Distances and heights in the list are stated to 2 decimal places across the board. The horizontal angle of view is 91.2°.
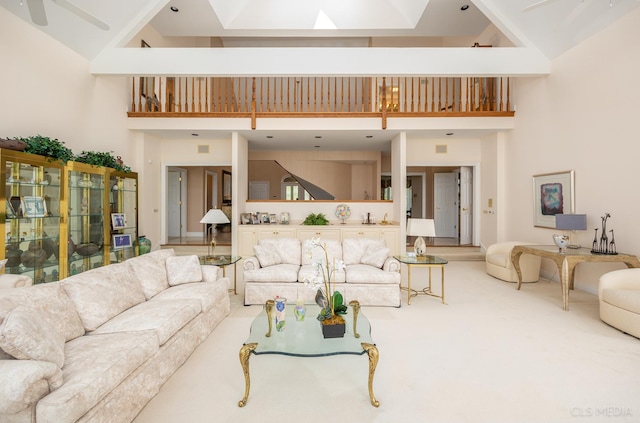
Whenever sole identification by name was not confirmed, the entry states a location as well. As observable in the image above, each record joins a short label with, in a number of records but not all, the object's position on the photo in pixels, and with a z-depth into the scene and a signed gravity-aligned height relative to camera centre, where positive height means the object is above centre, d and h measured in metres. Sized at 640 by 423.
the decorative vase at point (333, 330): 2.25 -0.85
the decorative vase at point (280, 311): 2.50 -0.80
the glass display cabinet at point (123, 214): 5.31 -0.06
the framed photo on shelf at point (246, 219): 6.99 -0.18
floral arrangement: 2.45 -0.74
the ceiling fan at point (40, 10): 3.06 +2.03
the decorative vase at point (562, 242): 4.16 -0.40
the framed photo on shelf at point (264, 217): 7.15 -0.13
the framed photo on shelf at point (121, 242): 5.32 -0.54
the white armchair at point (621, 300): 3.05 -0.89
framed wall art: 4.89 +0.26
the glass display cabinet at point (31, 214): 3.38 -0.04
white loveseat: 3.99 -0.92
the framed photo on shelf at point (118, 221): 5.29 -0.17
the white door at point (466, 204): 7.70 +0.19
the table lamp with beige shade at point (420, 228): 4.21 -0.22
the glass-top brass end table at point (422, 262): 4.12 -0.67
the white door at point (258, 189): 12.03 +0.85
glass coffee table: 2.02 -0.91
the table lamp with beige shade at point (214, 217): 4.44 -0.09
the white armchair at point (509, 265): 5.18 -0.91
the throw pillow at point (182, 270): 3.49 -0.67
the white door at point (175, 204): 9.53 +0.21
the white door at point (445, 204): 9.51 +0.24
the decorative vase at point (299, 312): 2.59 -0.83
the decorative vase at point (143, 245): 6.08 -0.67
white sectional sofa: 1.45 -0.84
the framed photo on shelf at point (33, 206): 3.64 +0.05
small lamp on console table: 4.34 -0.14
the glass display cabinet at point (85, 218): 4.35 -0.11
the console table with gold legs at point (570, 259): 3.74 -0.57
